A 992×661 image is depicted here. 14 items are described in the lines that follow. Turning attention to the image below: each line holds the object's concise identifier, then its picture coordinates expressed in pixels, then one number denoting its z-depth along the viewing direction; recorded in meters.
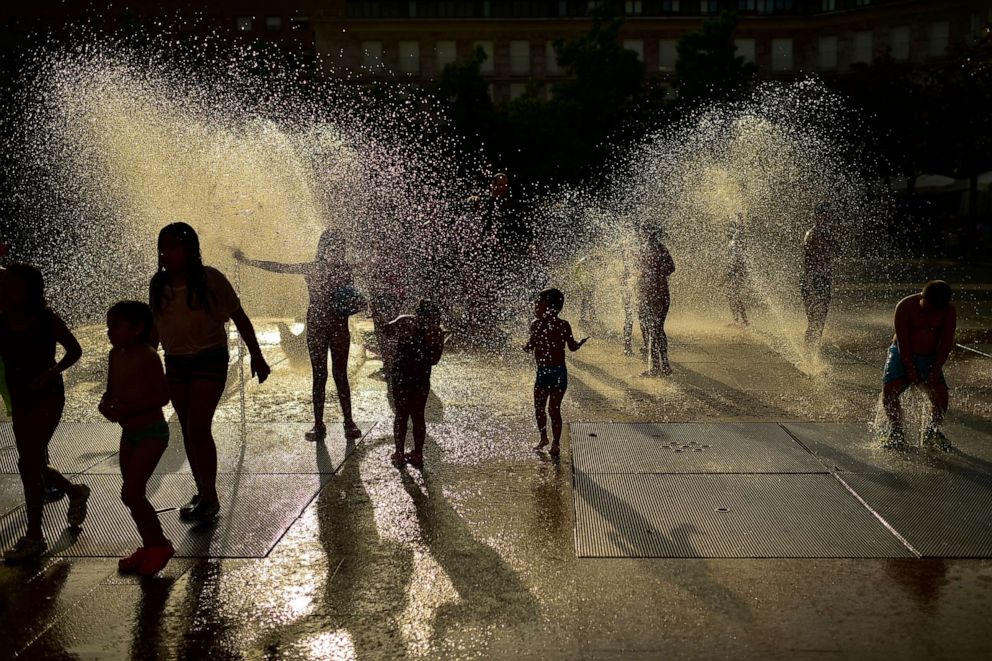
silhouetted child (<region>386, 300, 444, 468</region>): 6.20
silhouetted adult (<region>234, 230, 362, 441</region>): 7.13
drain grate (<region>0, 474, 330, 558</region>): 4.99
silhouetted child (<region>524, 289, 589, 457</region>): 6.64
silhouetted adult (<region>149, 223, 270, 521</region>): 5.10
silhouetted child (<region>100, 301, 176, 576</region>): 4.62
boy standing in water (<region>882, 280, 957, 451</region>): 6.71
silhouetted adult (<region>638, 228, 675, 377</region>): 9.74
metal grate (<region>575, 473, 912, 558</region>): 4.88
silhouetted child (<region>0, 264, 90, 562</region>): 4.94
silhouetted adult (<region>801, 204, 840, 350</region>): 10.40
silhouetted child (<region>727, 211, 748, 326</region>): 13.31
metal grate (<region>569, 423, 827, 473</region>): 6.34
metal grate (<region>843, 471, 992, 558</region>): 4.92
